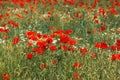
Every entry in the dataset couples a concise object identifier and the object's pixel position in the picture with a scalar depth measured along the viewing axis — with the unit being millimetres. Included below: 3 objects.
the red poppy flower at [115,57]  5379
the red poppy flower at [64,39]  5684
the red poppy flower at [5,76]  4867
